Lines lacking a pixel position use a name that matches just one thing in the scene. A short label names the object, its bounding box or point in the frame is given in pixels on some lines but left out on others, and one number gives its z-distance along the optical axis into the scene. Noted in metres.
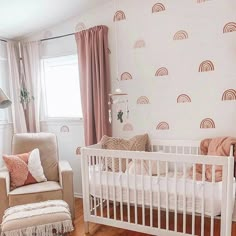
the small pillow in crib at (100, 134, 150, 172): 2.75
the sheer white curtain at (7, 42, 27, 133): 3.34
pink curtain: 2.93
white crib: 1.78
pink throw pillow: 2.62
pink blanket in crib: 2.26
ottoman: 1.78
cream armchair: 2.41
